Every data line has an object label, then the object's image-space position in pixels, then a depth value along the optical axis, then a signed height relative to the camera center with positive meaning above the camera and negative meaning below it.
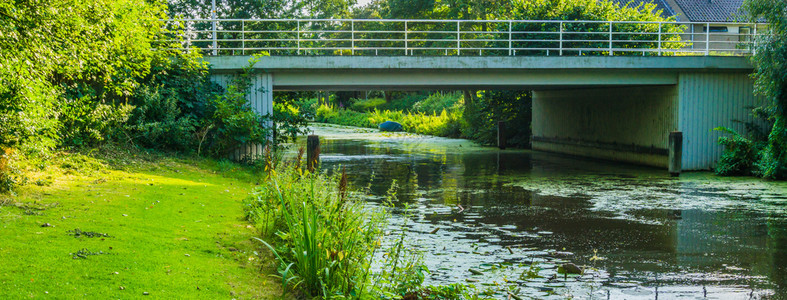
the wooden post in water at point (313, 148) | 19.25 -0.85
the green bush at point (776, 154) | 21.06 -1.05
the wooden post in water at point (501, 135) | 37.00 -1.01
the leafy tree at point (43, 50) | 10.44 +0.91
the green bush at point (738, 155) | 22.69 -1.15
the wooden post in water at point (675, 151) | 22.58 -1.04
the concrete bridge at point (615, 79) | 22.19 +1.05
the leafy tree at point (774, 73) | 20.12 +1.11
